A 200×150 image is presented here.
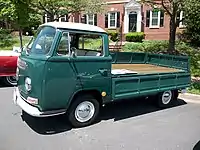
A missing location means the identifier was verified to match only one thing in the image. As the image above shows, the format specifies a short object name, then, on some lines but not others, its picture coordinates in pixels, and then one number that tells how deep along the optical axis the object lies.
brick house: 25.95
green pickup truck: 5.33
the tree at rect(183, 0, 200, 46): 20.97
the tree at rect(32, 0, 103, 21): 21.20
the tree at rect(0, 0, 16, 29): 12.67
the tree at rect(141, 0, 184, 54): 13.46
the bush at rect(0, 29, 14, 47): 23.81
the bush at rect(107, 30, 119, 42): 26.61
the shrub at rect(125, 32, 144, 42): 25.22
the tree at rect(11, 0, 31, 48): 12.71
